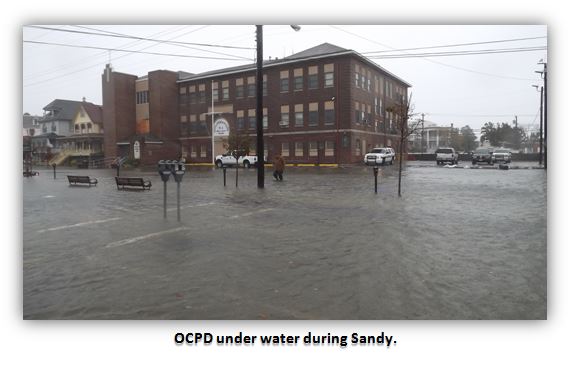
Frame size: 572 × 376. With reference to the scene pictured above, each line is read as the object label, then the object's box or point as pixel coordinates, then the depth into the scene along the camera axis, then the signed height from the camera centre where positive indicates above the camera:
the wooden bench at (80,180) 21.11 -0.30
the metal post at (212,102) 51.03 +8.86
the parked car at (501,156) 44.19 +1.83
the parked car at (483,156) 44.03 +1.77
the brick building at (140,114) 56.38 +8.43
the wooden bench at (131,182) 18.17 -0.35
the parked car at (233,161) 41.56 +1.35
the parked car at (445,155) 45.72 +1.93
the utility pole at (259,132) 18.64 +1.89
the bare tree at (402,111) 16.08 +2.47
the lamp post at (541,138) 34.81 +3.26
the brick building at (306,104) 44.19 +8.15
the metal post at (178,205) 10.08 -0.78
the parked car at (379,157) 40.78 +1.61
